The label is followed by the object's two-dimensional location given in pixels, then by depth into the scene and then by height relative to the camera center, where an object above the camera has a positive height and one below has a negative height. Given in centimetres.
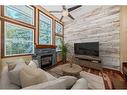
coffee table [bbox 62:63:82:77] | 242 -106
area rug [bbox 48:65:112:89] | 230 -140
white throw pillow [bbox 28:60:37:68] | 235 -80
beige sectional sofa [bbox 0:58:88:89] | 159 -121
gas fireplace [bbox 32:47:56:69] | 258 -48
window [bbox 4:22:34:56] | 226 +31
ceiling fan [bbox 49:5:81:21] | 232 +165
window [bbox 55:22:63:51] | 261 +65
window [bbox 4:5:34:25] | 226 +151
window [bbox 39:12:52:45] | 258 +84
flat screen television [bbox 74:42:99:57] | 264 -11
